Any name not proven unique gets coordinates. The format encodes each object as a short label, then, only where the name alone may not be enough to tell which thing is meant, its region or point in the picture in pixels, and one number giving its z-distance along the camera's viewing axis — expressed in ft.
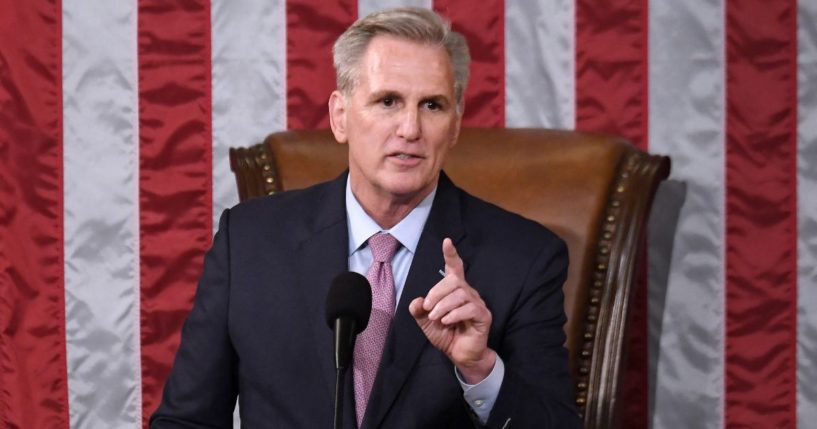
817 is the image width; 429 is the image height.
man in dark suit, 35.05
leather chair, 35.99
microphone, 33.69
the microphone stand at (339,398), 33.56
